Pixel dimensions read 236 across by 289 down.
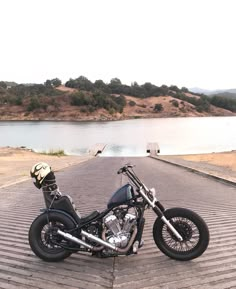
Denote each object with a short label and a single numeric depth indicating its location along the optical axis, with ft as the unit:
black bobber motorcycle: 9.96
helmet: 10.53
